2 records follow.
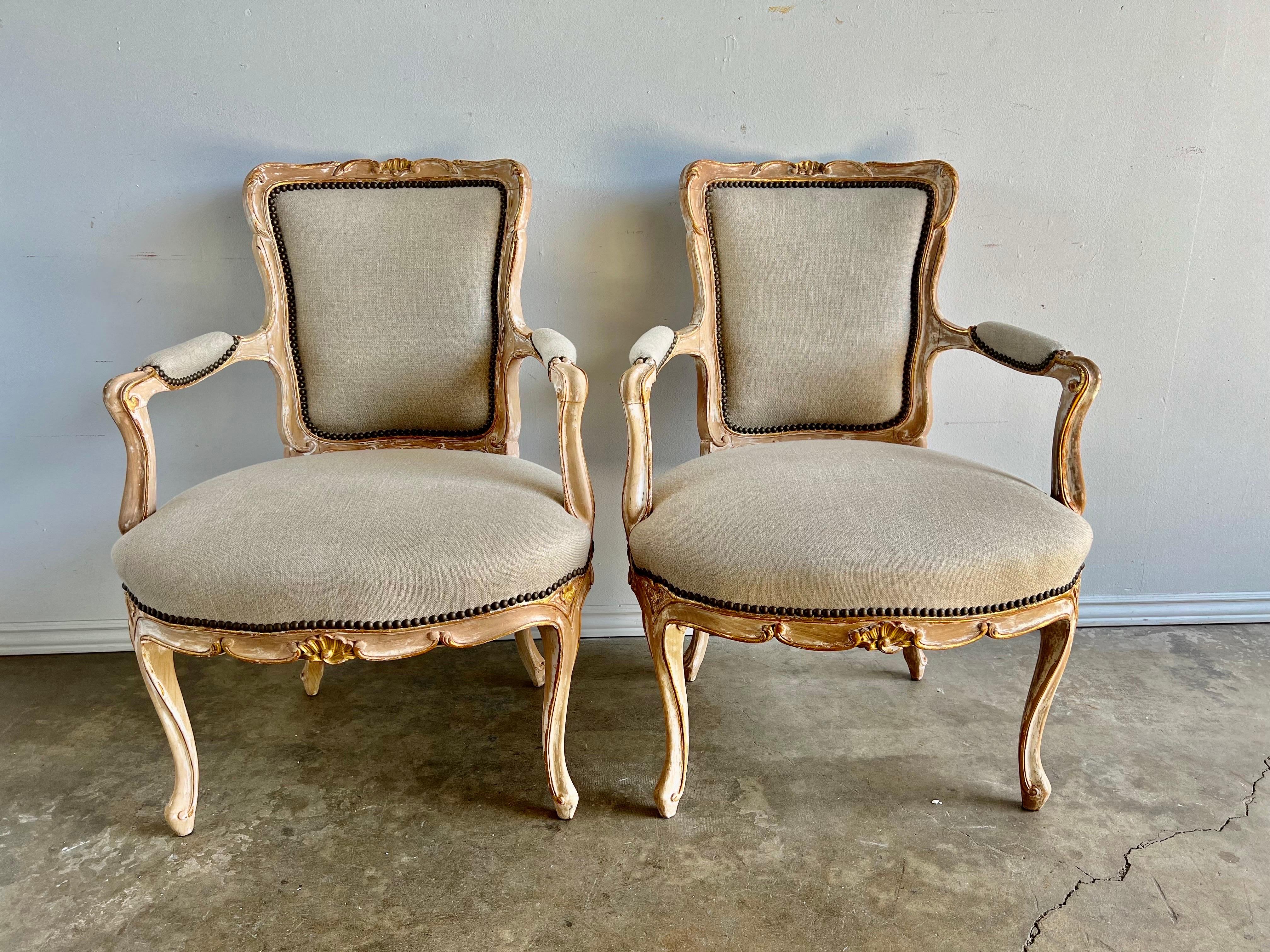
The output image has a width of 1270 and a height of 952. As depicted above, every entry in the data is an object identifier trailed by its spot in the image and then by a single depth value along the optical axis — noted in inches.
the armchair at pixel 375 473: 49.1
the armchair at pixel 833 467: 49.2
